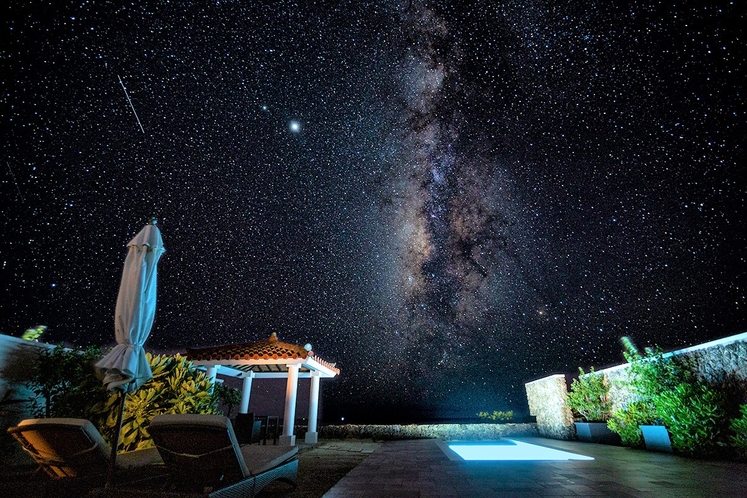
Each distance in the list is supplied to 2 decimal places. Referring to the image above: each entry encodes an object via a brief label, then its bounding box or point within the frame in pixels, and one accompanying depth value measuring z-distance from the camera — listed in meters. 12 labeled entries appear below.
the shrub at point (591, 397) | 11.14
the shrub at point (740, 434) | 6.18
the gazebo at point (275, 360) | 12.55
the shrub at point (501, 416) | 16.69
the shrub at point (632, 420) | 8.65
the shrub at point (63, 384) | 5.05
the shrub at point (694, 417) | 6.71
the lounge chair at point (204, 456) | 3.12
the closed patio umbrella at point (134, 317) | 3.65
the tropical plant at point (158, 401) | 5.42
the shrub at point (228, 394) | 12.03
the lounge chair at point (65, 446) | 3.25
